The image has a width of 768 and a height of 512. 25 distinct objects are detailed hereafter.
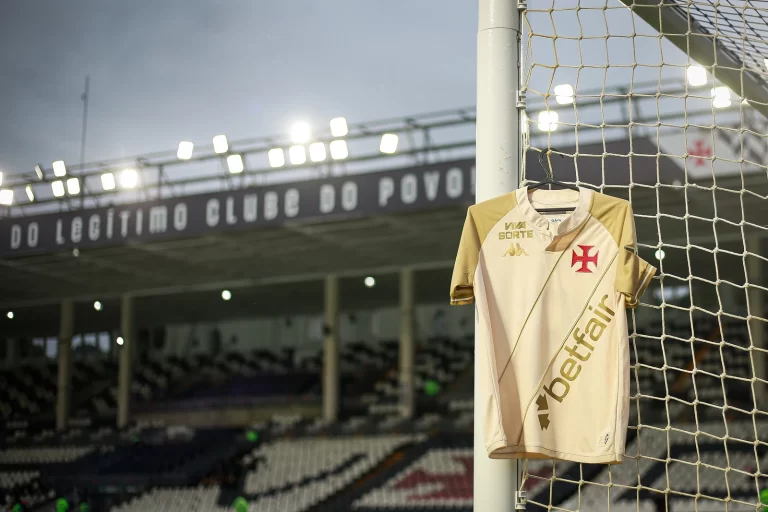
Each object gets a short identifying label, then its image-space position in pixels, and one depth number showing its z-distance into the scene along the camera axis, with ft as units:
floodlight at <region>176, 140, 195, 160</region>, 62.59
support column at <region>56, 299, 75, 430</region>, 80.23
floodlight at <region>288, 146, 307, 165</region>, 59.21
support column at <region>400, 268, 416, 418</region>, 69.36
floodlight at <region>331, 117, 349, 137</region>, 58.70
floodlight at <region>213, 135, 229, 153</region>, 61.87
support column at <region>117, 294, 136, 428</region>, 78.84
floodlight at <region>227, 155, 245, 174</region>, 61.41
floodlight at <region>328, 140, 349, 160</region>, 58.34
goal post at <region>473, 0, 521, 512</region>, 9.81
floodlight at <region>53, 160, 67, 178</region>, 66.69
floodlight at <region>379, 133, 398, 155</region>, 57.36
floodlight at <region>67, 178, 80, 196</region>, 65.62
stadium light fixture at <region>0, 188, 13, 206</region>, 66.94
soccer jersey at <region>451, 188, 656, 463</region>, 9.64
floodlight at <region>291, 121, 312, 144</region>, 59.21
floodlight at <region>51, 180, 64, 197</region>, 66.28
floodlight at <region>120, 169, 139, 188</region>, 63.16
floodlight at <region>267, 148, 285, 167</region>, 60.08
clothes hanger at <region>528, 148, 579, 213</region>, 10.36
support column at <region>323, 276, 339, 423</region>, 71.67
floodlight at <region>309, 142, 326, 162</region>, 58.65
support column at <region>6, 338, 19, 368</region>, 104.12
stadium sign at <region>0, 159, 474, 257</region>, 54.03
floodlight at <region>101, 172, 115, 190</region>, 64.75
